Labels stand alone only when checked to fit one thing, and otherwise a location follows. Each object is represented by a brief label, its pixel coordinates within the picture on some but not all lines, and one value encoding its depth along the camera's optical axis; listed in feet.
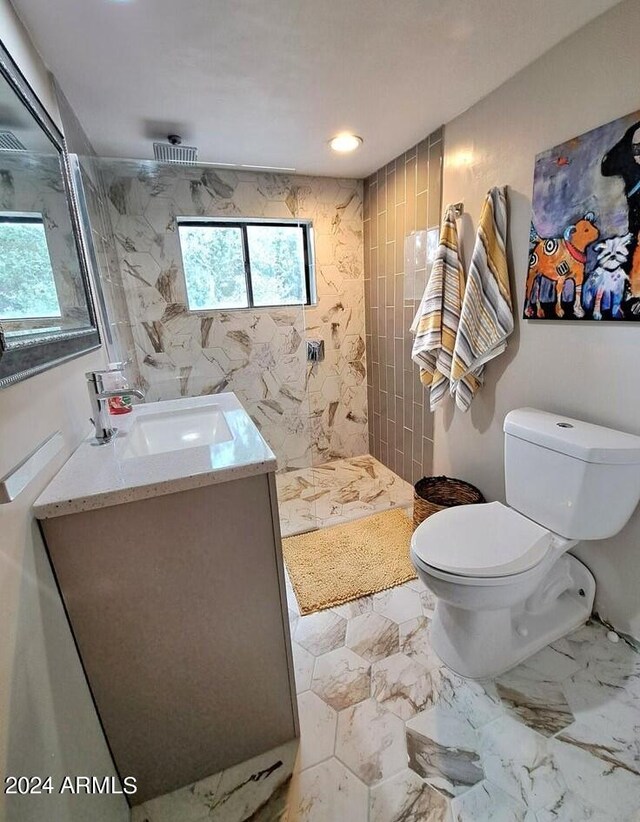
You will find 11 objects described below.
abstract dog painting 3.75
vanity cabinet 2.67
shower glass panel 6.94
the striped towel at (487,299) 5.16
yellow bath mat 5.60
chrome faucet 3.62
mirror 2.43
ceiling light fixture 6.24
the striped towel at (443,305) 5.96
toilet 3.87
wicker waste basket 6.23
